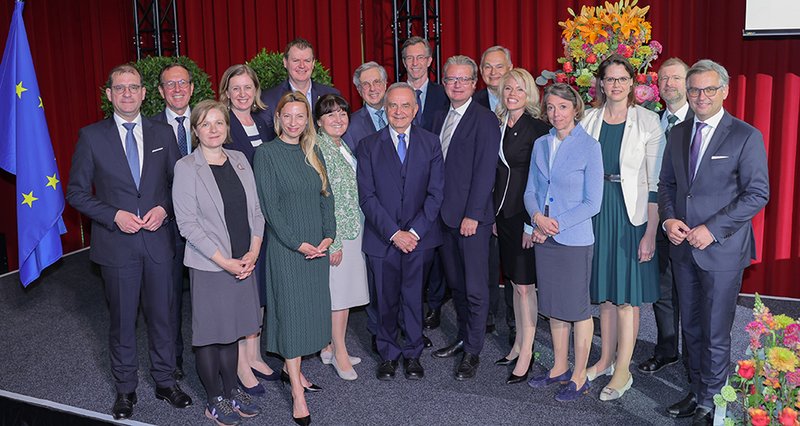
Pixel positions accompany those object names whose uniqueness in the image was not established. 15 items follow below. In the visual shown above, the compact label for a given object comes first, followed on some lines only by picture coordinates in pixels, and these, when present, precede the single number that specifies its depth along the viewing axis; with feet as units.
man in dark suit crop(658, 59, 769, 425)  10.13
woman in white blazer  11.62
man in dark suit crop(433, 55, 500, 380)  12.61
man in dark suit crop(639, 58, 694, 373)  12.69
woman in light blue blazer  11.52
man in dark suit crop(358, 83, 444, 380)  12.48
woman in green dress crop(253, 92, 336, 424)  11.47
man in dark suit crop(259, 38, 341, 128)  14.75
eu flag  12.85
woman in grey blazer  10.81
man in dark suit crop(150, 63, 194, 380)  12.97
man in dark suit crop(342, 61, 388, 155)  14.47
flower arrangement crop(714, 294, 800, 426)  7.00
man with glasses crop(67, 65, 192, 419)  11.41
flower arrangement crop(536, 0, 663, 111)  13.37
